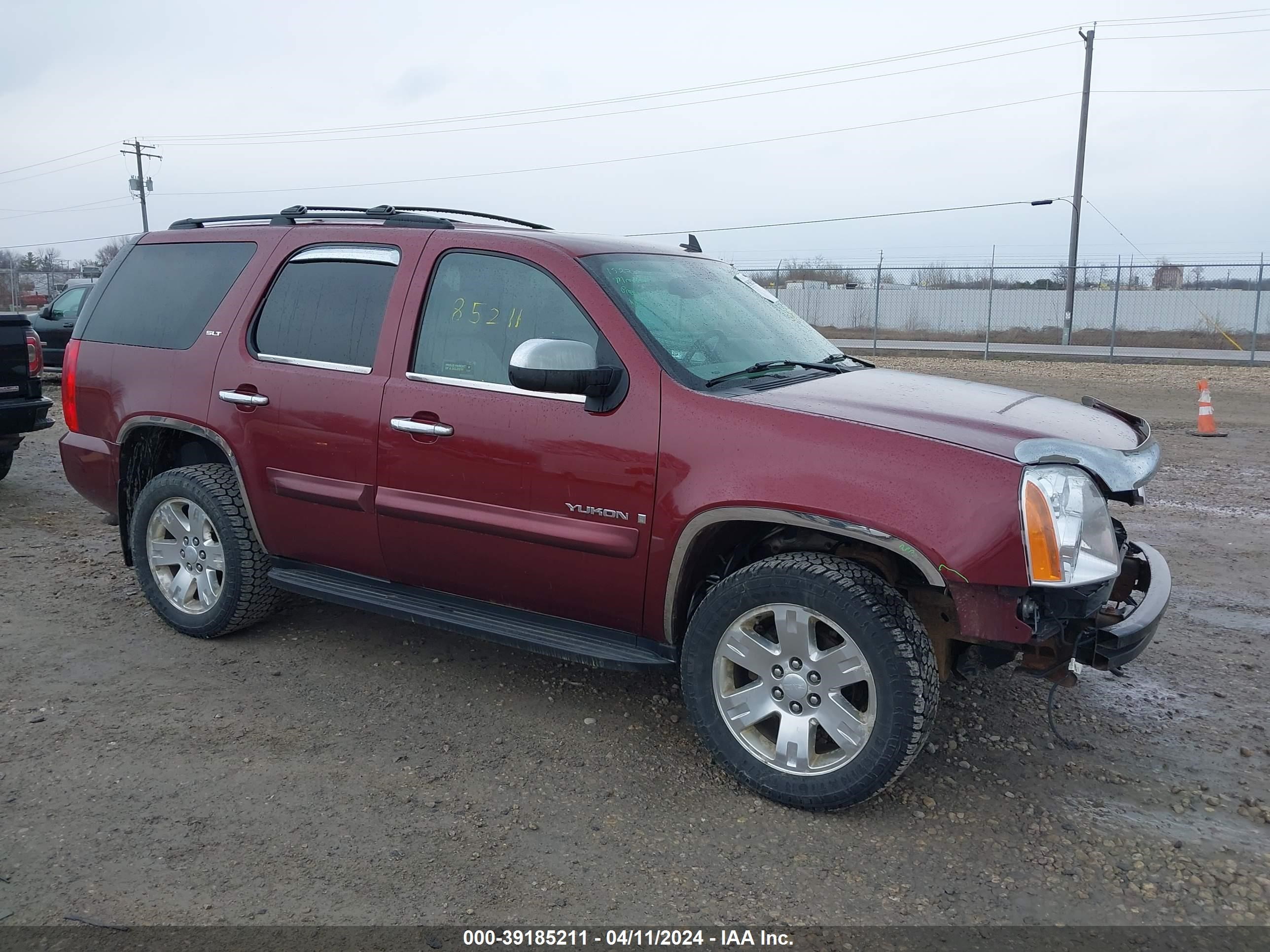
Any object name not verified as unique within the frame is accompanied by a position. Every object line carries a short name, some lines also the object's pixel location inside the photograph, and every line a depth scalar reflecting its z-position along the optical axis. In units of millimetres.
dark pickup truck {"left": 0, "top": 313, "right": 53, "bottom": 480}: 7758
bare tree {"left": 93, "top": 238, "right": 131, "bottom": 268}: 53197
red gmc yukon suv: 3152
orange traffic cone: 11156
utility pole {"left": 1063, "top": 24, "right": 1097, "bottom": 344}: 29125
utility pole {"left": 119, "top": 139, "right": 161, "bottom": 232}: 49156
